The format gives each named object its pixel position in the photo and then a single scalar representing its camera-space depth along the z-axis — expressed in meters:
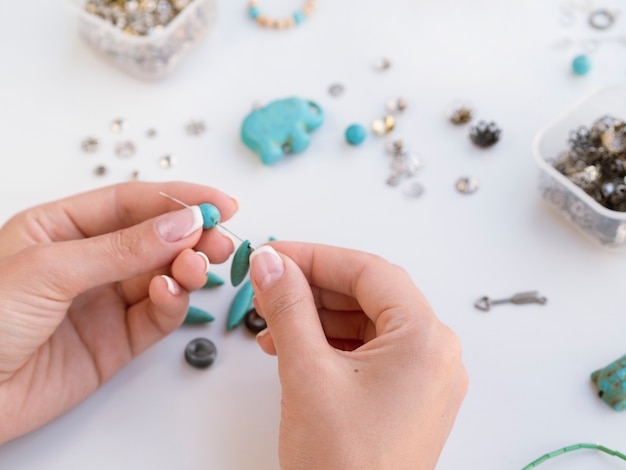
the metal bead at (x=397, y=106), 0.35
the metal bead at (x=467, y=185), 0.32
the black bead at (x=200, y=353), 0.28
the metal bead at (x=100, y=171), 0.34
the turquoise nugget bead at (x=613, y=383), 0.25
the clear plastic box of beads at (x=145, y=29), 0.36
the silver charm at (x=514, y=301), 0.29
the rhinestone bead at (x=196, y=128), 0.35
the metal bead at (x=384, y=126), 0.34
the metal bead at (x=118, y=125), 0.36
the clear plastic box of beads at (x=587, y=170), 0.29
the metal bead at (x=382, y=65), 0.37
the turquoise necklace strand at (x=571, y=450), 0.25
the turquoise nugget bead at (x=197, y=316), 0.29
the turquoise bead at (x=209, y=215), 0.25
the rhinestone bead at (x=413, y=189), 0.32
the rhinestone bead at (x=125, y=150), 0.35
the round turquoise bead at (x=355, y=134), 0.34
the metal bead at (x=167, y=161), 0.34
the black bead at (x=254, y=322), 0.28
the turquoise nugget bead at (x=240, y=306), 0.29
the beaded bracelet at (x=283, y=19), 0.38
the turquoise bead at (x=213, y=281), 0.30
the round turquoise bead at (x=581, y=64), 0.35
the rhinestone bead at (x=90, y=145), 0.35
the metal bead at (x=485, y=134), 0.33
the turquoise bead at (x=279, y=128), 0.33
